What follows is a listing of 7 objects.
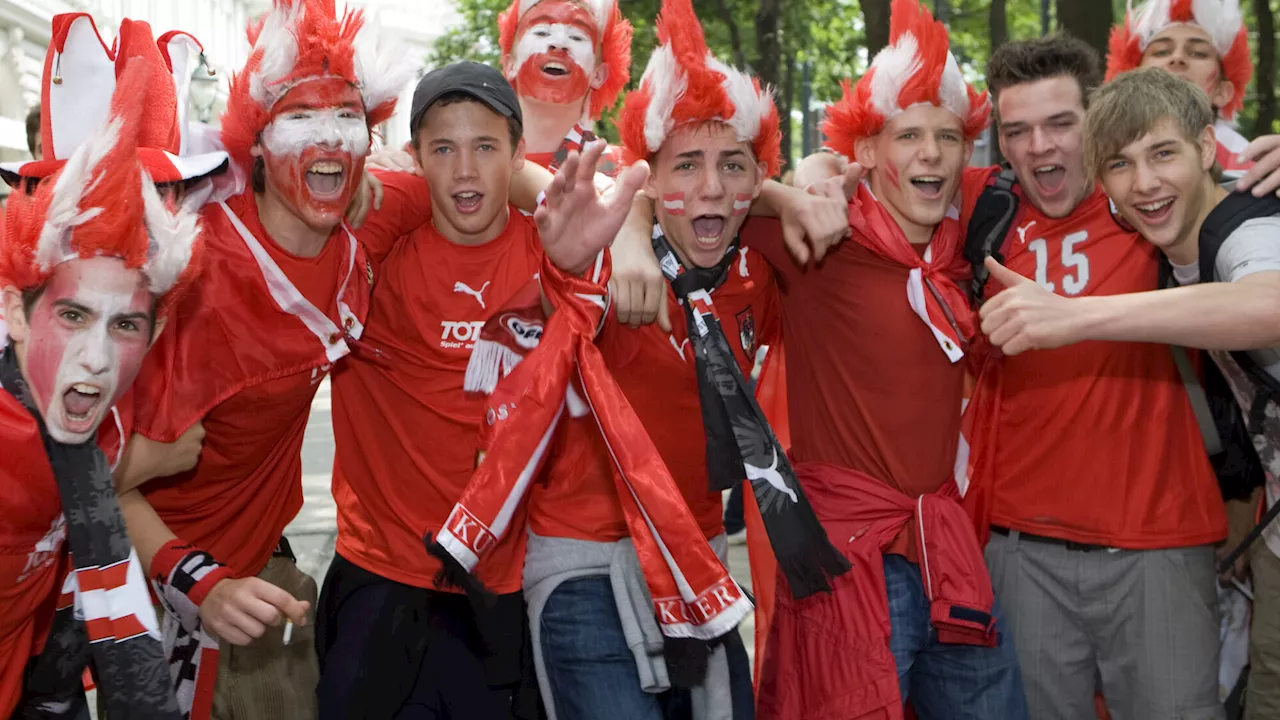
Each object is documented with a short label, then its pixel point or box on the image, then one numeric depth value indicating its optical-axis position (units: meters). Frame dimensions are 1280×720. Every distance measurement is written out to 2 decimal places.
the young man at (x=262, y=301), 3.27
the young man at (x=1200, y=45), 4.71
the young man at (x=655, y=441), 3.09
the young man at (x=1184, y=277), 3.14
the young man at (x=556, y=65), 4.99
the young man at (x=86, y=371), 2.70
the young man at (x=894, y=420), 3.46
